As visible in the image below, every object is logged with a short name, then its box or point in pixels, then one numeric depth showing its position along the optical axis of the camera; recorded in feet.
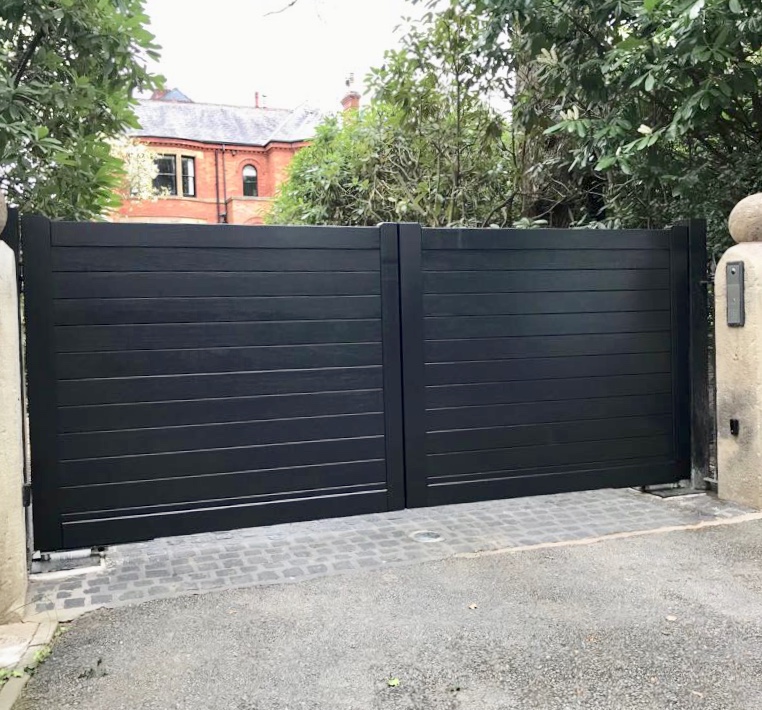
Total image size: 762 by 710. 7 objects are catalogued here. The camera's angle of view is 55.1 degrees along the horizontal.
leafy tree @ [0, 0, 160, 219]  18.63
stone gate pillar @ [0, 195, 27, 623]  12.67
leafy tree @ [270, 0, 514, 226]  31.60
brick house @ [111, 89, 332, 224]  102.17
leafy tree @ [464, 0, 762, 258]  17.69
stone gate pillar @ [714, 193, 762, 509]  18.17
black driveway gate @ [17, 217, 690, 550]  15.71
